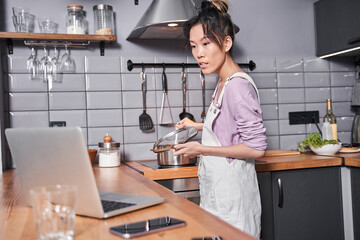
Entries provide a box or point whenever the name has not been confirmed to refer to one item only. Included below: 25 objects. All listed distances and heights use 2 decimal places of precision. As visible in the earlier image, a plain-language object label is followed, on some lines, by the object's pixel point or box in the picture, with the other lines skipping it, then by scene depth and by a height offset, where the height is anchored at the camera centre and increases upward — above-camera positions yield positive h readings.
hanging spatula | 2.41 +0.01
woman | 1.38 -0.06
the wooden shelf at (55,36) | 2.12 +0.47
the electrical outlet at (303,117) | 2.70 -0.01
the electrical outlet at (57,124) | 2.30 -0.01
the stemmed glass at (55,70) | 2.30 +0.31
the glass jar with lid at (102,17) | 2.31 +0.61
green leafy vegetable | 2.27 -0.15
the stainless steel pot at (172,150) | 1.81 -0.13
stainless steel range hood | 1.98 +0.53
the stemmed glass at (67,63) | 2.28 +0.35
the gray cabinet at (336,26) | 2.39 +0.57
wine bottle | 2.56 -0.02
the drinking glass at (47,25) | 2.23 +0.56
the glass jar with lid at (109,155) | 2.11 -0.18
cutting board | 2.35 -0.22
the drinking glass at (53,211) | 0.65 -0.15
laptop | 0.78 -0.09
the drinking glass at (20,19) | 2.18 +0.58
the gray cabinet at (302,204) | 2.00 -0.46
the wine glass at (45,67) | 2.25 +0.32
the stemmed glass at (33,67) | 2.25 +0.33
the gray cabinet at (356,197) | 2.04 -0.43
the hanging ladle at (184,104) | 2.43 +0.09
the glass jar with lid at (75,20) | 2.24 +0.59
